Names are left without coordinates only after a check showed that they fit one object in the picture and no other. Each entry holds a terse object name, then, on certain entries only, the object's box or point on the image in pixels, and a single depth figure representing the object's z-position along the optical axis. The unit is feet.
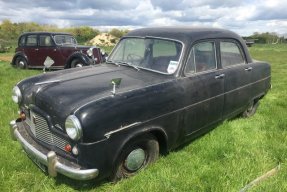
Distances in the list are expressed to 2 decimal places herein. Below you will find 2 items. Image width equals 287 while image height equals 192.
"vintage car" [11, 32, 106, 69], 26.90
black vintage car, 7.11
